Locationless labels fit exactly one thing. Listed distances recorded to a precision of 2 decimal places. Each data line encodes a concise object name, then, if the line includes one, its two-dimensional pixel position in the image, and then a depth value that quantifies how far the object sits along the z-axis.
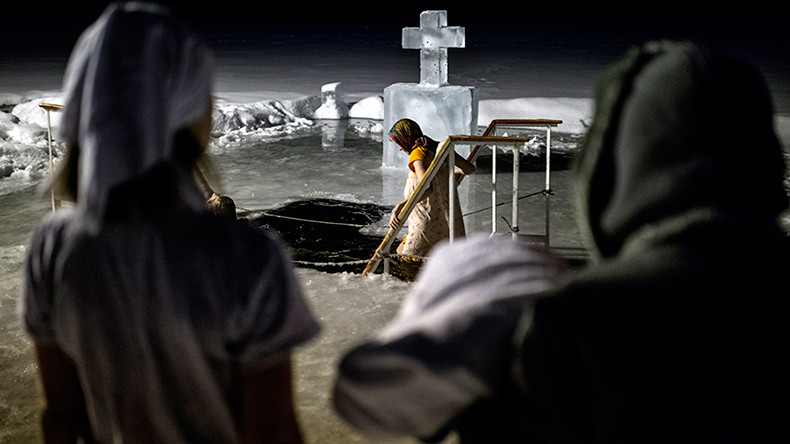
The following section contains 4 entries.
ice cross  10.30
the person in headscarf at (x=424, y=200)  5.12
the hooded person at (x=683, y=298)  0.87
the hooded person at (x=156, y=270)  1.18
